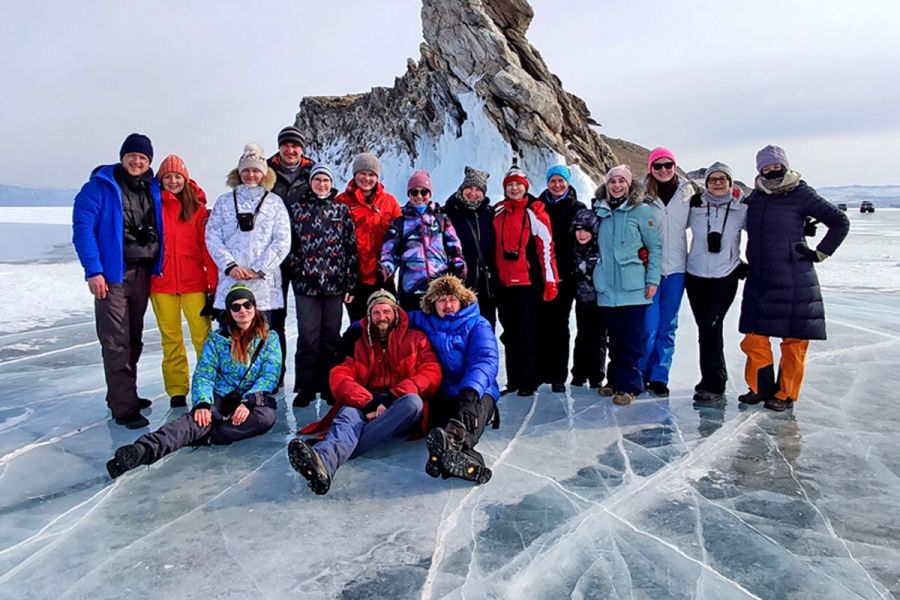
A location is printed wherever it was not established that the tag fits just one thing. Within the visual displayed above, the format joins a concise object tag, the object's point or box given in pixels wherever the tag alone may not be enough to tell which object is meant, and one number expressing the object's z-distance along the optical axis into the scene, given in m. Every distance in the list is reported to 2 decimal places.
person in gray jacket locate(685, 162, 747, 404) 4.36
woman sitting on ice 3.75
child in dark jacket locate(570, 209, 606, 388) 4.61
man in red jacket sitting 3.43
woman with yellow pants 4.31
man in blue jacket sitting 3.45
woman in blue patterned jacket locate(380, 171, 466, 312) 4.32
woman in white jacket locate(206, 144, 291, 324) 4.20
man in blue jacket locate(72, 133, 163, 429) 3.92
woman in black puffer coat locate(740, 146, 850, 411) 4.10
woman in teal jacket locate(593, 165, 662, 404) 4.42
